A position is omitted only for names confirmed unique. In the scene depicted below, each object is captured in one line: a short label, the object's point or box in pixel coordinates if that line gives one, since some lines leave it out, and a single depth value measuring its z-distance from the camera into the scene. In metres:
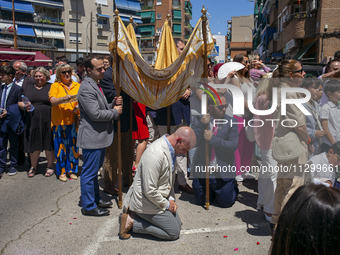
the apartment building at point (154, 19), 73.88
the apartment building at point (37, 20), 47.00
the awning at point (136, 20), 55.66
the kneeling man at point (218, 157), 4.51
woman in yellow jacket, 5.53
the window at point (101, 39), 54.94
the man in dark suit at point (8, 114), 5.96
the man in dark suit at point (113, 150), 4.96
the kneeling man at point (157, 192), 3.48
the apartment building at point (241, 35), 87.31
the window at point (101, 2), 53.88
